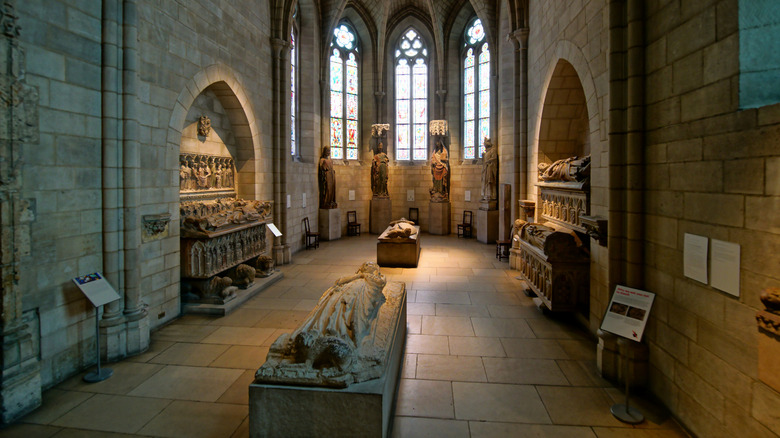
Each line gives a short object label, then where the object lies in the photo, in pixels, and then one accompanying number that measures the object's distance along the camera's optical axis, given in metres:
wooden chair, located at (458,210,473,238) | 14.52
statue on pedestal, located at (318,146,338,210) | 13.24
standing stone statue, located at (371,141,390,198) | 15.07
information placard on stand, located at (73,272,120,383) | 4.19
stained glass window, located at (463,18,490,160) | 14.84
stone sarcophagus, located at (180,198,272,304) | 6.23
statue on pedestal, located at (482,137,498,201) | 12.75
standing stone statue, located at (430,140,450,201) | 14.80
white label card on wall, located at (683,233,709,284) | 3.17
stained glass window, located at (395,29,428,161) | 16.17
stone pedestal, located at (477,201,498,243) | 12.93
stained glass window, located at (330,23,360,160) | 15.01
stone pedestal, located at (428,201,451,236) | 15.02
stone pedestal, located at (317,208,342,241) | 13.51
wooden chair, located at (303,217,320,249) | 11.96
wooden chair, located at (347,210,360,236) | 14.91
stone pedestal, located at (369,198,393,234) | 15.38
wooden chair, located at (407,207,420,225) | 16.02
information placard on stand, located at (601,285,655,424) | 3.47
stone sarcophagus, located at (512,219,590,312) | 5.58
